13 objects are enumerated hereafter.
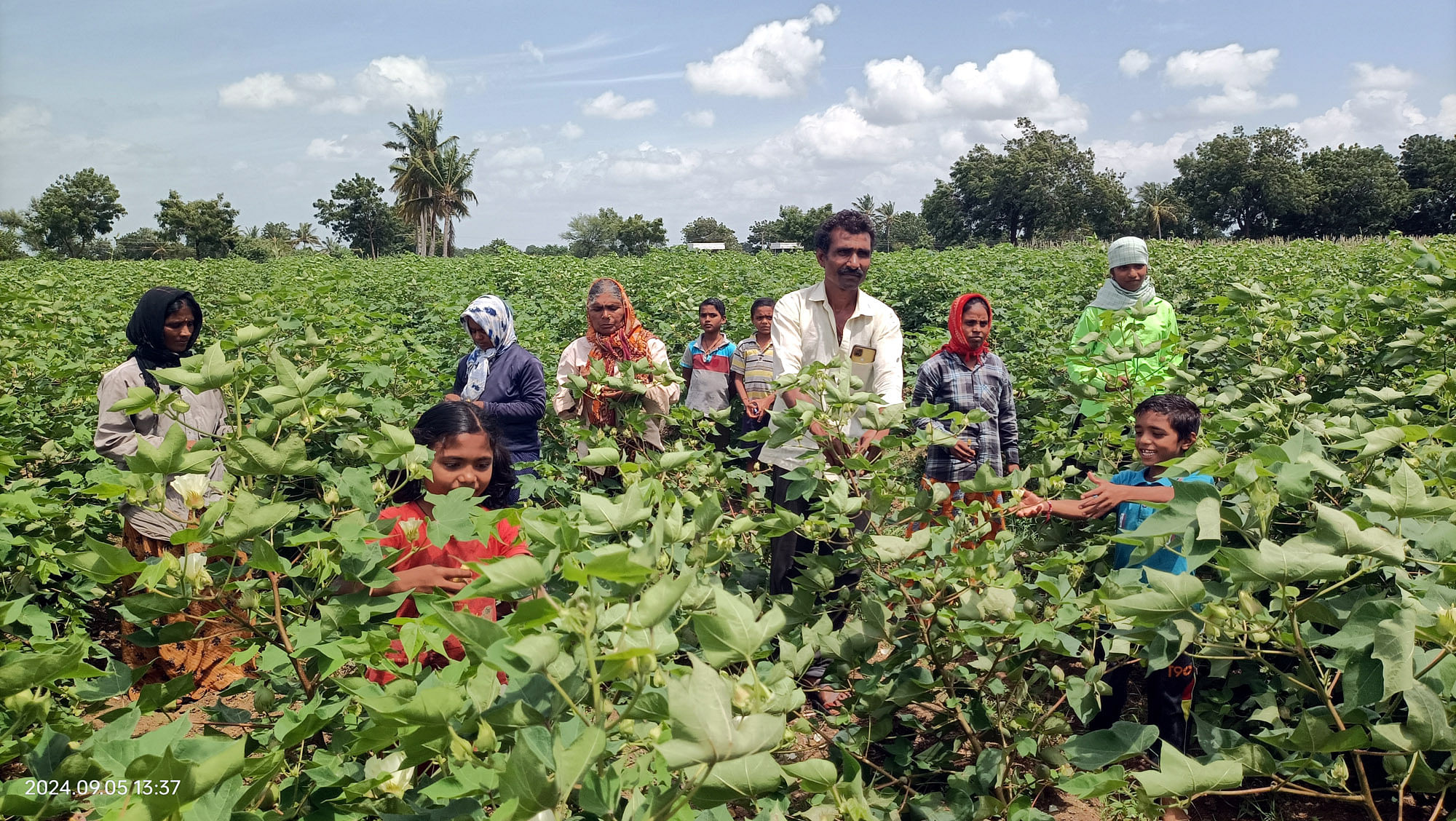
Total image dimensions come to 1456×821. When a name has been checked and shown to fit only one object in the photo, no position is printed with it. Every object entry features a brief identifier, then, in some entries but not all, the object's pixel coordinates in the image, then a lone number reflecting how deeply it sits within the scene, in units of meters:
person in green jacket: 3.09
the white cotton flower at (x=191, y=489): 1.23
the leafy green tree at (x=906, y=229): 110.38
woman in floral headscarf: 4.01
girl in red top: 1.70
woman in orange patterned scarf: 4.01
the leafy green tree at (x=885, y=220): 101.62
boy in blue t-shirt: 2.47
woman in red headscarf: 3.79
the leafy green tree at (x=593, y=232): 92.62
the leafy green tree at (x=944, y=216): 68.75
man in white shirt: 3.21
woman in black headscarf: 3.27
